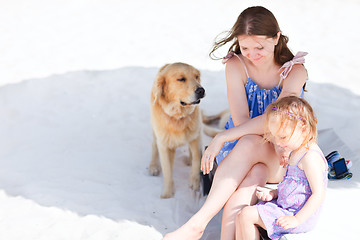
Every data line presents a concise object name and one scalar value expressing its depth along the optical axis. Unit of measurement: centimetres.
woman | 234
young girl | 205
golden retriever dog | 324
